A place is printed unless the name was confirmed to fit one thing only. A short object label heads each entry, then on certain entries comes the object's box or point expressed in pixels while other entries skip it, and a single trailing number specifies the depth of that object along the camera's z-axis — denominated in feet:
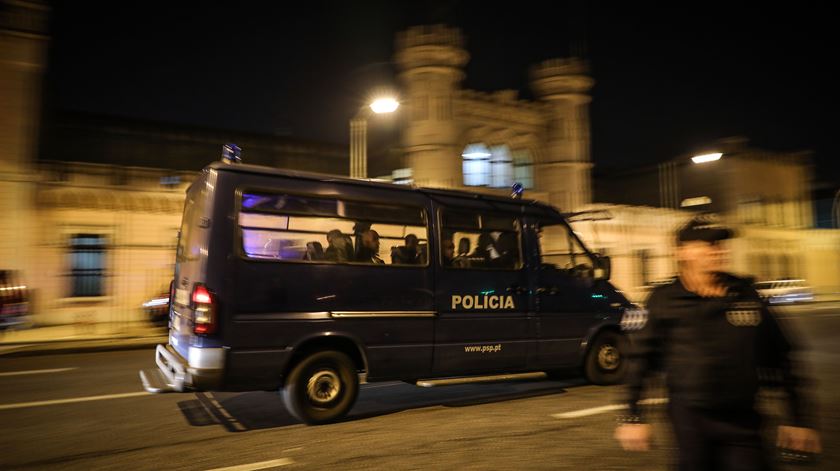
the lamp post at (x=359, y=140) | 56.96
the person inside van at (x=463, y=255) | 24.22
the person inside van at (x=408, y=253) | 23.07
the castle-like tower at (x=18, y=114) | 55.88
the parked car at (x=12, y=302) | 46.50
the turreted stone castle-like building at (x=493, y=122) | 82.43
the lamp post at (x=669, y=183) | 147.33
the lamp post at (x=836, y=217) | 161.07
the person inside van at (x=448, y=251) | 23.85
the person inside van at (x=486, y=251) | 24.84
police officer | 8.56
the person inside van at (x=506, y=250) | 25.38
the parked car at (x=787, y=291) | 102.27
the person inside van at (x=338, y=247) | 21.59
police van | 19.65
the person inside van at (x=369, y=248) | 22.26
